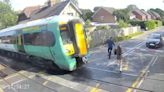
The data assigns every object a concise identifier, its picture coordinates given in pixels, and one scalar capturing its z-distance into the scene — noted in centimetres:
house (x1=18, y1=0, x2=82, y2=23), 4031
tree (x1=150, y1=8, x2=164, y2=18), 12930
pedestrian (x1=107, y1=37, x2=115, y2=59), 1998
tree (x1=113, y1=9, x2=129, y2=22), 6512
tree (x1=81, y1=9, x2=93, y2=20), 7159
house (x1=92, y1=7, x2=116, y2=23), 6812
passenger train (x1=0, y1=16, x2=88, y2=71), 1435
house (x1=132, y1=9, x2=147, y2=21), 9031
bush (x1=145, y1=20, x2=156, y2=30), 6650
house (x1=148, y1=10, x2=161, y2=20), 11494
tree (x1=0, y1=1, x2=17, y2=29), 6339
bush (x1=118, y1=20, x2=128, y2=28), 4881
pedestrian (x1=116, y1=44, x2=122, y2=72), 1530
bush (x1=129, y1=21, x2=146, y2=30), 6731
